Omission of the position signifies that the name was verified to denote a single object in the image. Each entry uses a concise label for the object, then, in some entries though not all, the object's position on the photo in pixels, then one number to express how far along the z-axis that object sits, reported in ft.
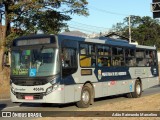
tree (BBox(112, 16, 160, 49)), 309.63
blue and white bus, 50.03
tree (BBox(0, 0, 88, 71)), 92.18
